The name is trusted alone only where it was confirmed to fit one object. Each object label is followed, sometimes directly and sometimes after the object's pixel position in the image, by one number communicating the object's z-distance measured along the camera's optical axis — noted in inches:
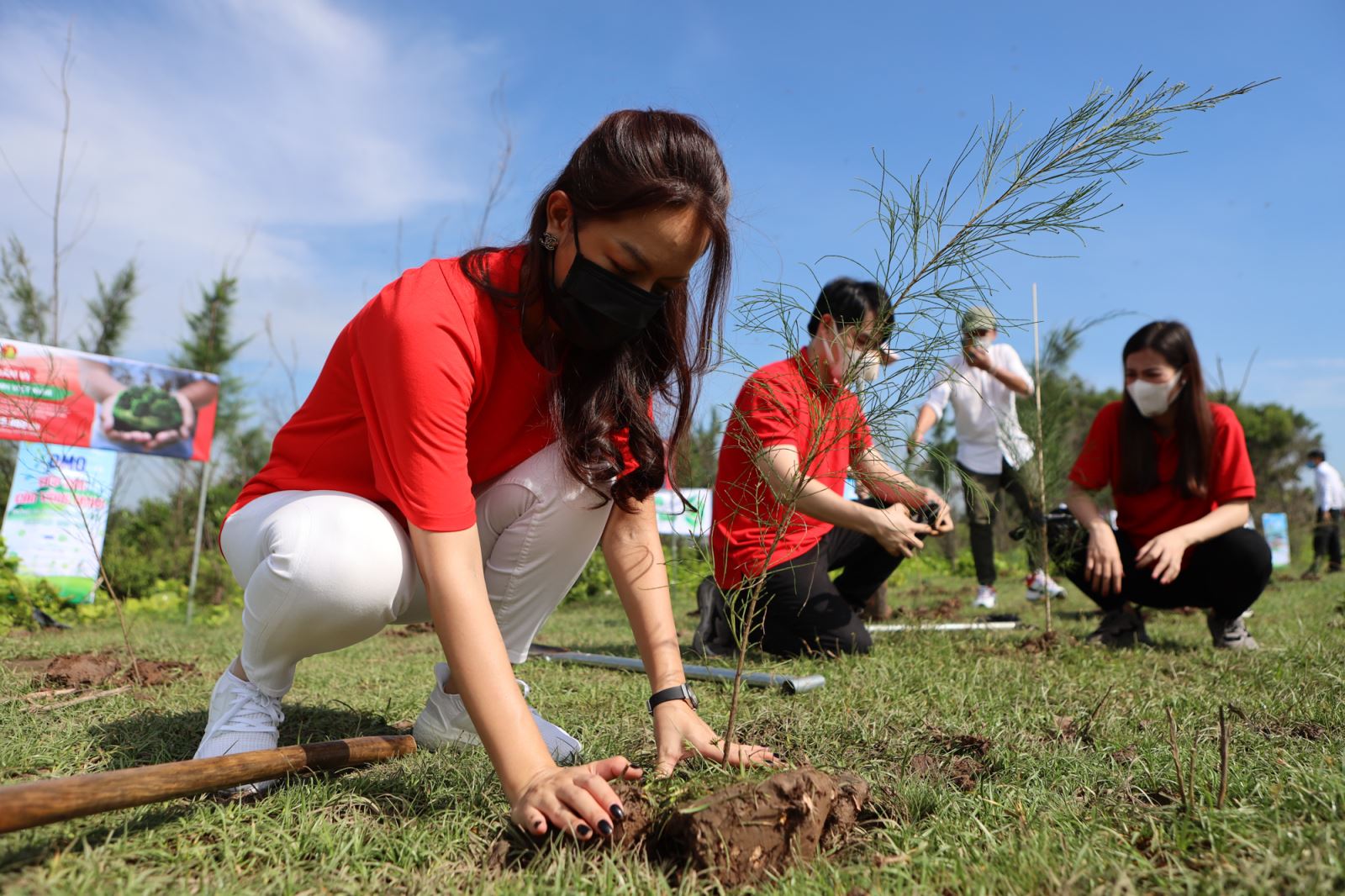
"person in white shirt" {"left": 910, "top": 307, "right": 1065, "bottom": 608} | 227.5
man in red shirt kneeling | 76.2
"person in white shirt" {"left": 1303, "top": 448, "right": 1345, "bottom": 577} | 452.1
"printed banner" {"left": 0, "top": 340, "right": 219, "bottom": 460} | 232.1
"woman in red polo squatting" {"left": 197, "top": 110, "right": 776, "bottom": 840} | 64.7
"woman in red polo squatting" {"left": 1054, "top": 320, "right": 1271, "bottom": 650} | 157.3
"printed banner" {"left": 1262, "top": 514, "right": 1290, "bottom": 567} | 552.8
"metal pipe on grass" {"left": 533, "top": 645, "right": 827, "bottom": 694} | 116.3
